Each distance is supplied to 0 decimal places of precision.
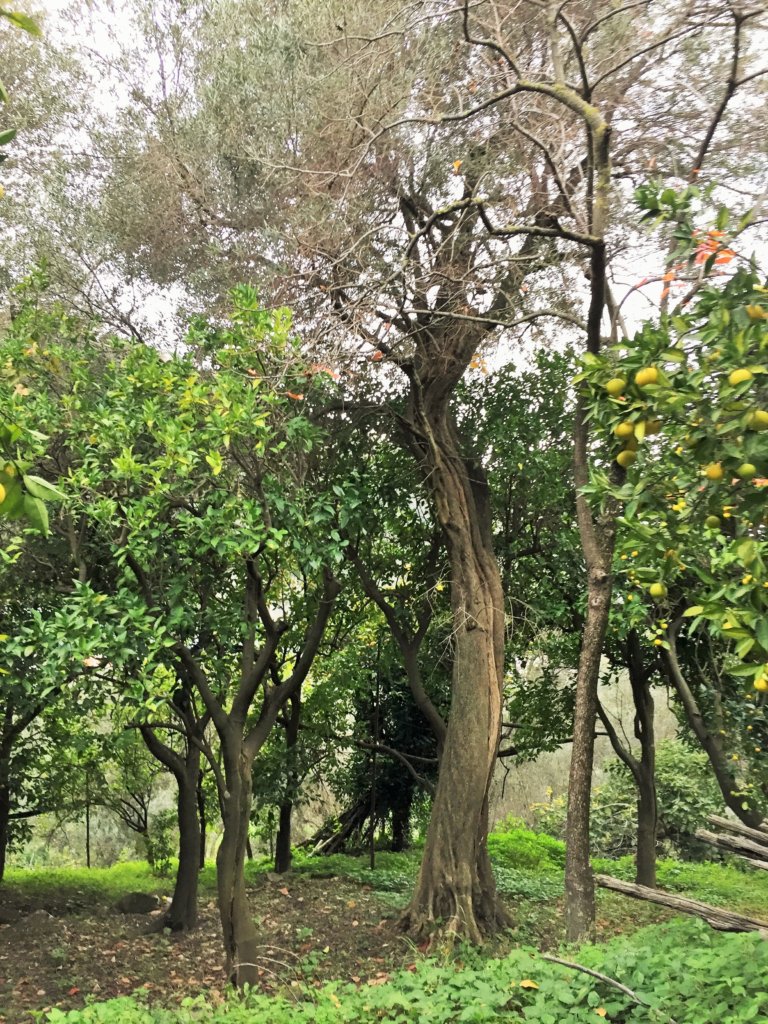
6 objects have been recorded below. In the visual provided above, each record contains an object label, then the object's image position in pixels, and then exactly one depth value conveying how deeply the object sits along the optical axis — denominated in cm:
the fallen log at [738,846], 388
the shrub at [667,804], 1438
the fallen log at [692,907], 409
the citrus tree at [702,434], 266
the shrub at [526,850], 1345
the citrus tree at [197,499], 531
